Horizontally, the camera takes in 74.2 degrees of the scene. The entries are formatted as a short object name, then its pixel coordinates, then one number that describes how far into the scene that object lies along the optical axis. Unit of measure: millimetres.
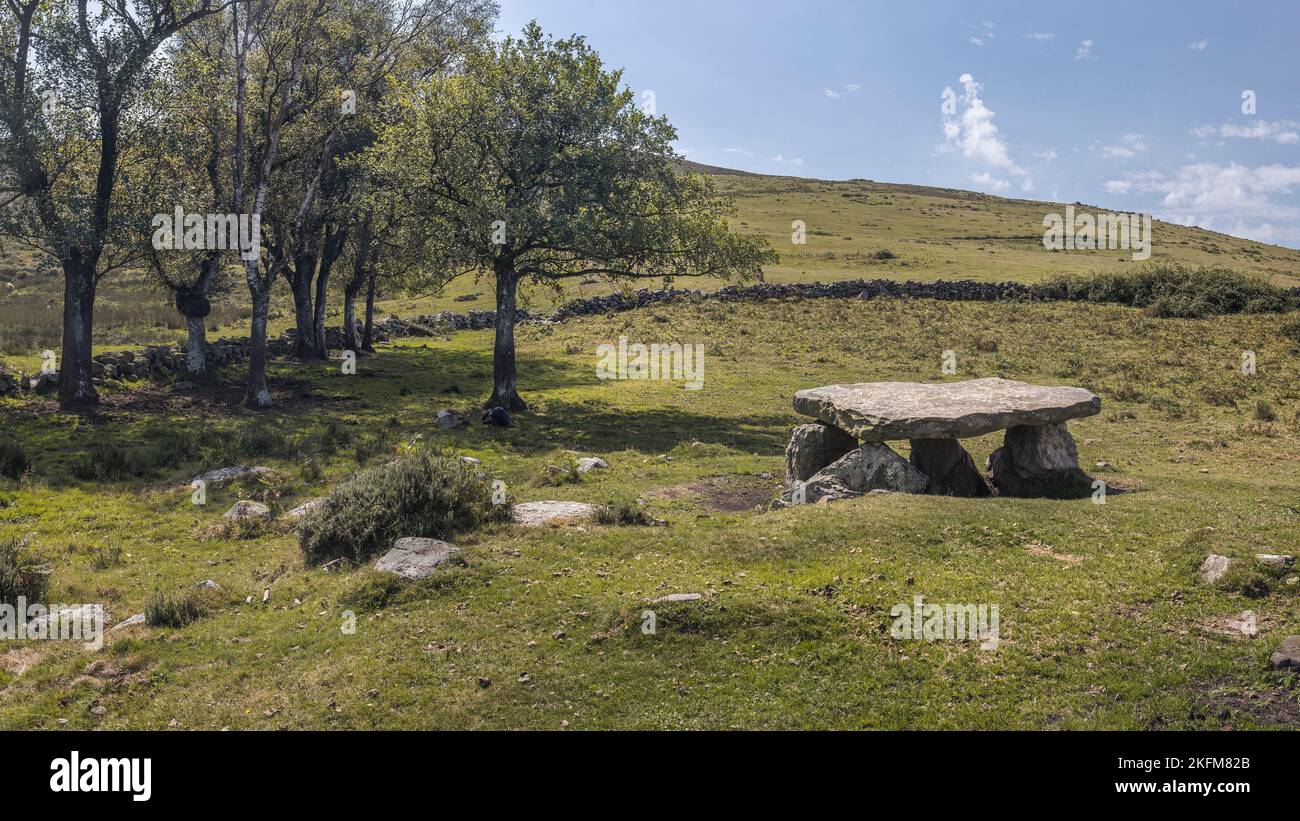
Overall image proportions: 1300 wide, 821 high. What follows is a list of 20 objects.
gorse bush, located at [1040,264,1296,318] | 51906
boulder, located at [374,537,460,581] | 14078
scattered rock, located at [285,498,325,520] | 17094
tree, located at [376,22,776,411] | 30797
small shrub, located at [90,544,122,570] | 15938
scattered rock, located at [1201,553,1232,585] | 12438
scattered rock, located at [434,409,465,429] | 29344
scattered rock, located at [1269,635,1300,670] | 9969
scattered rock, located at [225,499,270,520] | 18375
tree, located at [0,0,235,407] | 29047
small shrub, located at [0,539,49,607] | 13828
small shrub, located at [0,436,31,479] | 21844
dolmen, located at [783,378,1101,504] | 18656
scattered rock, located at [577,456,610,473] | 22344
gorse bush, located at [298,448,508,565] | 15844
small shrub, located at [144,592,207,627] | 13102
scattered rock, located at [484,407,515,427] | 29531
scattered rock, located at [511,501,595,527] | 16781
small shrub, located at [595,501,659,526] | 16781
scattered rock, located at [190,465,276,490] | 21297
